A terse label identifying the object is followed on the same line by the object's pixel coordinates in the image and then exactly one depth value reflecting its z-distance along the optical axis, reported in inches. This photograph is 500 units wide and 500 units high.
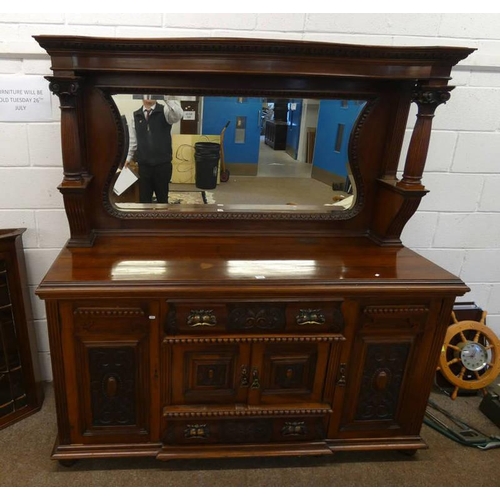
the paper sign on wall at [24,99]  62.4
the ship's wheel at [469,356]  78.7
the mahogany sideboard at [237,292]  53.4
